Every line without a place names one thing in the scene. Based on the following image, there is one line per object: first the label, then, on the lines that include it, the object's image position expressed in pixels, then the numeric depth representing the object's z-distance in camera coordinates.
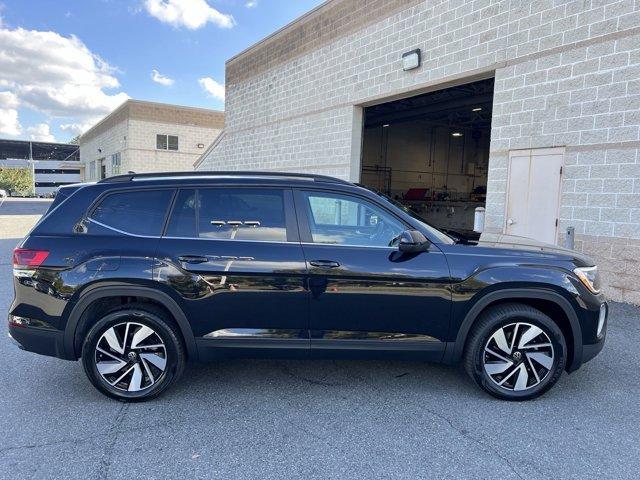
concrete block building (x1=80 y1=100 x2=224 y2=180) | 32.06
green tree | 66.06
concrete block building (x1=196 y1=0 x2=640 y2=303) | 6.60
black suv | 3.50
